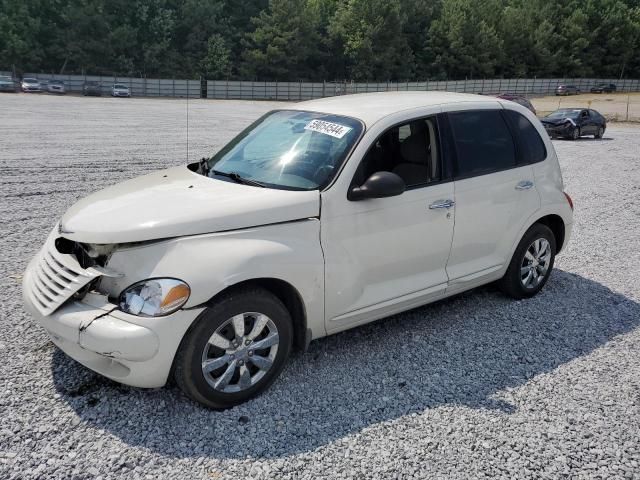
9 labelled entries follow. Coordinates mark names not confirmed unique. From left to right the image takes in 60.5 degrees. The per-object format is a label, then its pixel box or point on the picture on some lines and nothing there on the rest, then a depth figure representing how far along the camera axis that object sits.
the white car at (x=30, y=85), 48.62
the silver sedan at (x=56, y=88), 51.66
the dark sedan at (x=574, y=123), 22.61
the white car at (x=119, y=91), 52.06
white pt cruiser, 3.06
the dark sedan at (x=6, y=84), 46.03
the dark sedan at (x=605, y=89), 77.00
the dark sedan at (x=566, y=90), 73.38
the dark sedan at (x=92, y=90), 53.59
